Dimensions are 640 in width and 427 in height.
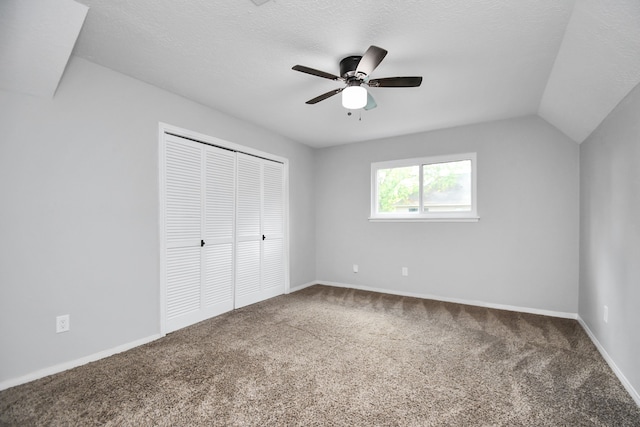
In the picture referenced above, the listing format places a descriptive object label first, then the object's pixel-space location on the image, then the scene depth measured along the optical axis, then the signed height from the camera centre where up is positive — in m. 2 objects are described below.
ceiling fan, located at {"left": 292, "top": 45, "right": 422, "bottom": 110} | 2.10 +1.02
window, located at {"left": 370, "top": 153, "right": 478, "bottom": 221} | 4.06 +0.34
